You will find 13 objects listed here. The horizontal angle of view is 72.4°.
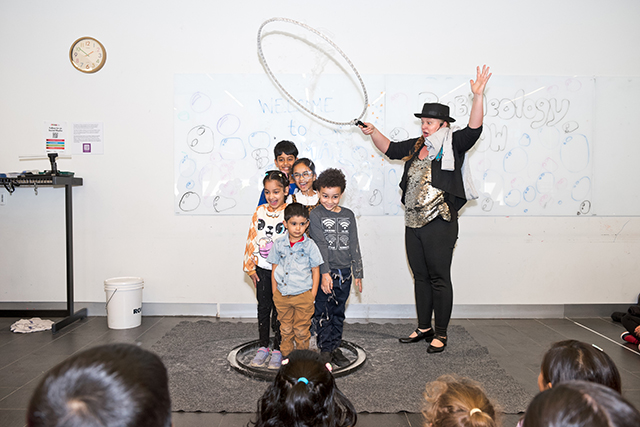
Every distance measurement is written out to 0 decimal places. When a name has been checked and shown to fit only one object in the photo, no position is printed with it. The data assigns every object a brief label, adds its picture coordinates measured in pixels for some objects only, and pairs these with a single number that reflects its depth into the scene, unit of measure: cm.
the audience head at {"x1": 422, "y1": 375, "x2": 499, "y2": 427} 101
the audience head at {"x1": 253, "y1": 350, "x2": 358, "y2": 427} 122
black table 331
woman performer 276
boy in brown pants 233
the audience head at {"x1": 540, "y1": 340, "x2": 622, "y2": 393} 104
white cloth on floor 318
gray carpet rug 210
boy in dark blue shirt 278
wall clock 358
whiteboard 359
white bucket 332
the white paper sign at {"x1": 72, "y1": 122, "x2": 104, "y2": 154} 362
